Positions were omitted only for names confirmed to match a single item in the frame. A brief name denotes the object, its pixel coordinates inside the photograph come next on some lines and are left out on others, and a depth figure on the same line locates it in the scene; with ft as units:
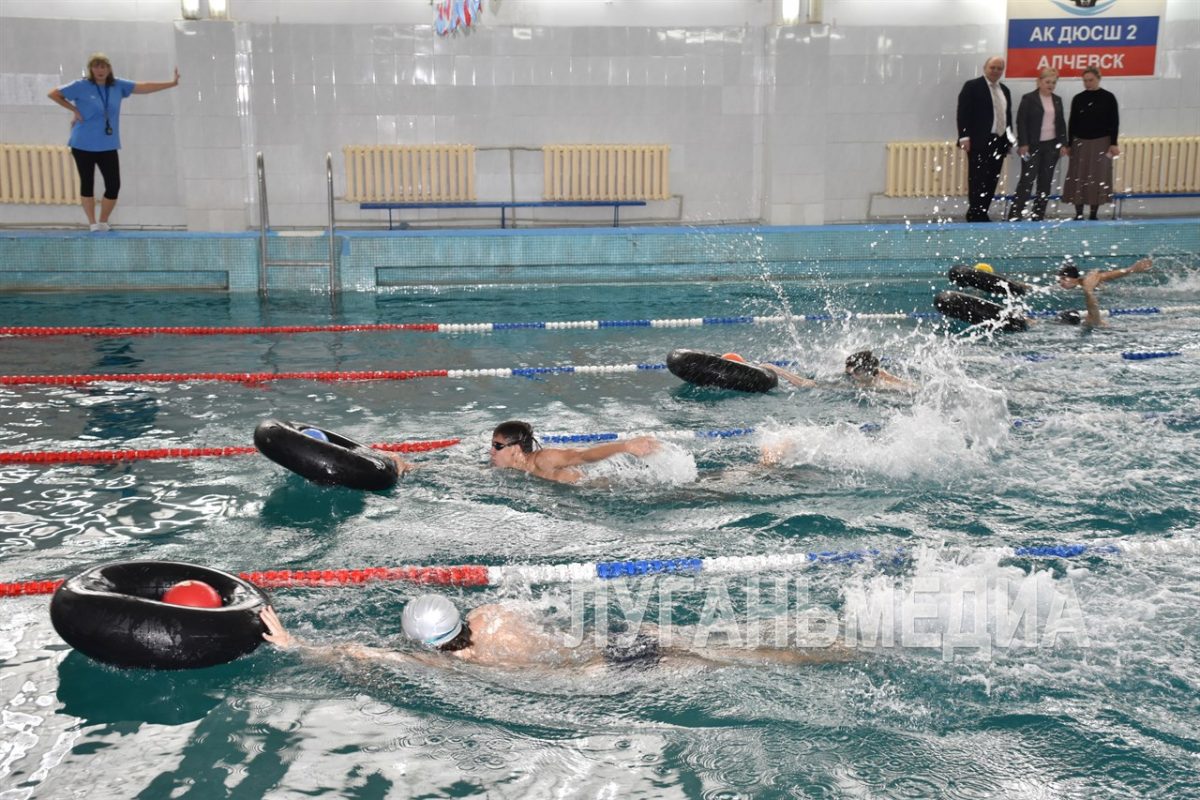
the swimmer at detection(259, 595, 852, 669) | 10.48
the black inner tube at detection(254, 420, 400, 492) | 14.97
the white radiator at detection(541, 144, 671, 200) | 38.60
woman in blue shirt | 31.78
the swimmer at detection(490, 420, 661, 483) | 15.38
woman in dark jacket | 37.27
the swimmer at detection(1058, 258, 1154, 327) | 24.85
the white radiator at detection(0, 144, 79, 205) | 36.35
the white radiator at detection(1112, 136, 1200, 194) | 40.11
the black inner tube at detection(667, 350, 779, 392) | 20.42
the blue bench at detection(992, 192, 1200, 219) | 39.32
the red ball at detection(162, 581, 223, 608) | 10.71
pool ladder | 31.83
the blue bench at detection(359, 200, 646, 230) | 37.63
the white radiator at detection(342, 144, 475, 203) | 37.76
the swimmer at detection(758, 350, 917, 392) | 20.40
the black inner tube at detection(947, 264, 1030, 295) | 26.84
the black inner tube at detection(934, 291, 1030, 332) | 25.05
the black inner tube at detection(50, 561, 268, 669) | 10.12
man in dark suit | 36.70
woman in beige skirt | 36.86
